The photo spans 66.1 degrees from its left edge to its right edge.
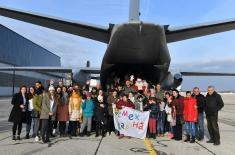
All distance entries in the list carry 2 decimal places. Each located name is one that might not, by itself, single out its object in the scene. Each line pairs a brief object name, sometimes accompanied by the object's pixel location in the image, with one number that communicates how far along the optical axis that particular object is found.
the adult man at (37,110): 5.20
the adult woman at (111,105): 6.03
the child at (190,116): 5.49
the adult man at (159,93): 6.50
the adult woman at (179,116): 5.65
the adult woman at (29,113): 5.39
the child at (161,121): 6.03
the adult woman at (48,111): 5.12
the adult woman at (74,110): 5.71
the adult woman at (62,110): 5.57
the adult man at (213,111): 5.21
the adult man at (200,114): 5.61
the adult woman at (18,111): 5.16
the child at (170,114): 5.78
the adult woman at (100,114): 5.87
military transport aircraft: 5.04
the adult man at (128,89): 6.67
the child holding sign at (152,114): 5.77
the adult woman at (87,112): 5.84
